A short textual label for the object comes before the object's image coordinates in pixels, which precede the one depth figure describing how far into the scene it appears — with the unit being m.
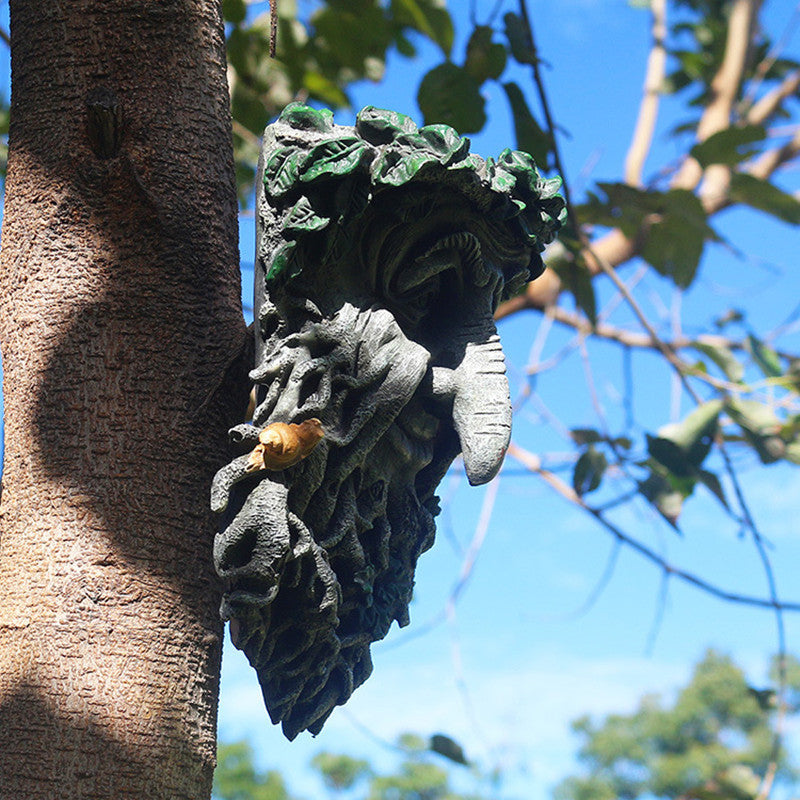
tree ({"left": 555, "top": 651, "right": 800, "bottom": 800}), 19.64
